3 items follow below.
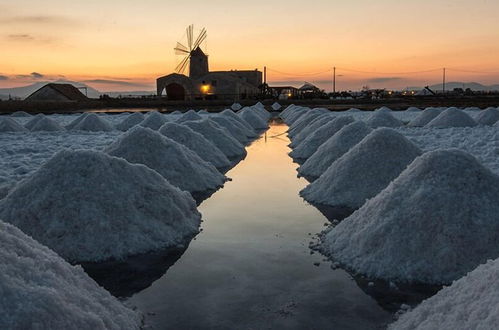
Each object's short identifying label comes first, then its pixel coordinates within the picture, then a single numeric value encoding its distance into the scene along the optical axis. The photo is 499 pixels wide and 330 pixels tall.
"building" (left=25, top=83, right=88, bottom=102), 47.62
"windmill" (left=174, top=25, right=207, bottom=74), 58.55
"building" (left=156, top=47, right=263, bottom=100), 50.81
